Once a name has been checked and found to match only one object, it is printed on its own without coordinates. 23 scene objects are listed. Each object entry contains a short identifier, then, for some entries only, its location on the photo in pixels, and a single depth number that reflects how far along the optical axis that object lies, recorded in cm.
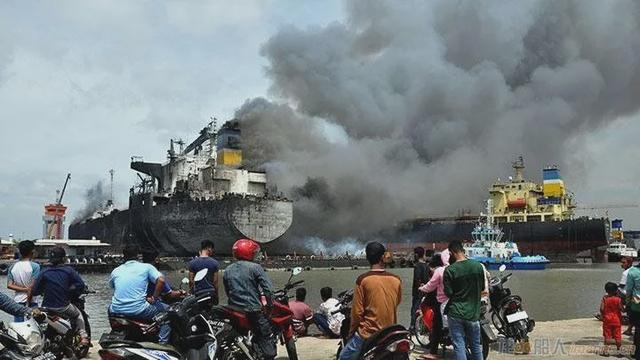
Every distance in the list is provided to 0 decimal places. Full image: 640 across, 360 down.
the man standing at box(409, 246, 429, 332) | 933
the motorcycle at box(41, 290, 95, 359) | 732
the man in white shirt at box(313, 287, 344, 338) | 1016
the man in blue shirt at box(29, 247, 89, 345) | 738
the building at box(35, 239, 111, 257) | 6451
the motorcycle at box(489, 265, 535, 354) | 873
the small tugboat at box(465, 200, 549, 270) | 5641
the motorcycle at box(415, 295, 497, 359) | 756
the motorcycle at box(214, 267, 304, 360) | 621
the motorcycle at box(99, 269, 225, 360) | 480
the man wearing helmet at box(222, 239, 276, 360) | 625
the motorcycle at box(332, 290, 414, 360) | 489
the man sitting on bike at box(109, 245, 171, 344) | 628
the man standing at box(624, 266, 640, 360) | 730
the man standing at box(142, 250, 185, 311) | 666
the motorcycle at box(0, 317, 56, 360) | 500
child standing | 902
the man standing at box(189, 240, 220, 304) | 700
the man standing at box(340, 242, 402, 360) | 498
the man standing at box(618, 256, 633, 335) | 1005
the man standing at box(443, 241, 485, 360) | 607
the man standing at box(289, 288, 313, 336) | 1032
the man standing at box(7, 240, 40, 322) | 772
